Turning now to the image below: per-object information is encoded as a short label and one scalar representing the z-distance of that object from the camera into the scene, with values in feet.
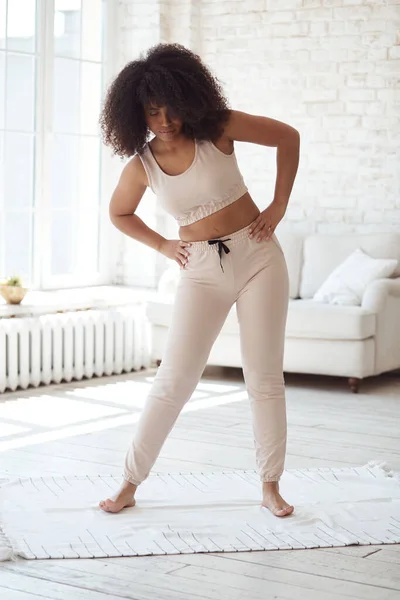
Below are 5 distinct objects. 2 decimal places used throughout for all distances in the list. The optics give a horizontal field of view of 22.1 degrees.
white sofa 18.70
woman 9.84
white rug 9.41
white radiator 18.31
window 19.70
